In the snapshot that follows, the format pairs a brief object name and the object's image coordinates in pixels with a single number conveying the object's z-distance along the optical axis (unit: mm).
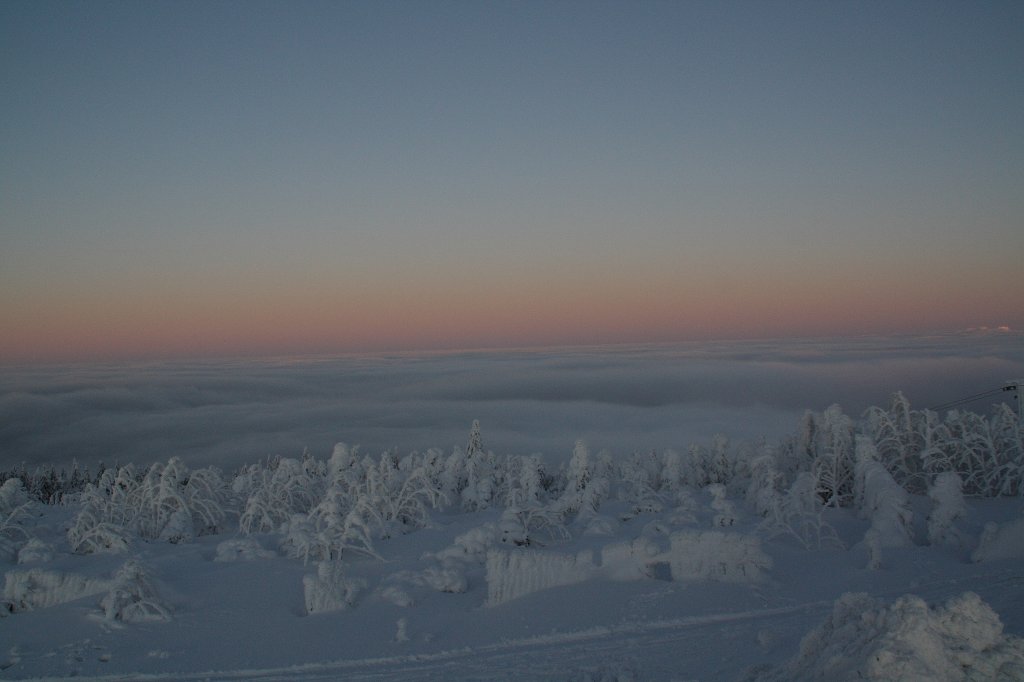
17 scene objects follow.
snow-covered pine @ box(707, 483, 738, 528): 17344
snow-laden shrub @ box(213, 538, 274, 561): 16734
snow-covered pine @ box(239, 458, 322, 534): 23219
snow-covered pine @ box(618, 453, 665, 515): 22625
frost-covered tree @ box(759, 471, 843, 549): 16172
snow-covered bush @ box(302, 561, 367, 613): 13484
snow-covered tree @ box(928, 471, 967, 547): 15133
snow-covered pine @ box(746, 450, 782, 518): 19547
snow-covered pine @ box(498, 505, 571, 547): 16250
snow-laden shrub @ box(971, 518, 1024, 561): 12797
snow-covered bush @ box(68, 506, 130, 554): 17500
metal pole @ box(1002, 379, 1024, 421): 25531
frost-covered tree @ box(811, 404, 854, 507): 23703
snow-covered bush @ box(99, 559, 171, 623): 12781
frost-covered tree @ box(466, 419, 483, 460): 36844
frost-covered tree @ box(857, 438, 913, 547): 15297
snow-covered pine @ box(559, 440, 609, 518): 25677
